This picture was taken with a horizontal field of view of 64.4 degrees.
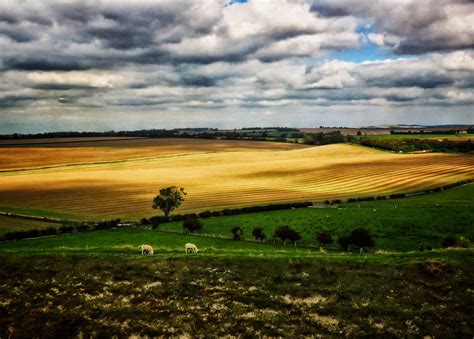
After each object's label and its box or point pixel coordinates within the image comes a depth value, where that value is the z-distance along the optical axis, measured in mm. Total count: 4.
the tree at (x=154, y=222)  59259
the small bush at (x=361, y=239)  43531
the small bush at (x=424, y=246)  41581
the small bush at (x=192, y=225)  55062
